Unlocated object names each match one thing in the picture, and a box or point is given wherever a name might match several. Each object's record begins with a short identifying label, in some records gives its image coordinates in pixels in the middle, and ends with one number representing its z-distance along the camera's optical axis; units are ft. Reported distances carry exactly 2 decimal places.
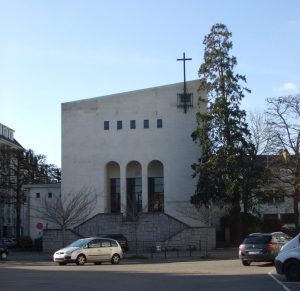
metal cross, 202.90
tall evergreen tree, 179.73
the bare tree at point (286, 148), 179.52
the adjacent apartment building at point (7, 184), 234.17
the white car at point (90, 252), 106.11
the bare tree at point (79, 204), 187.83
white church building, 206.08
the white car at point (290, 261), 60.34
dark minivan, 92.79
